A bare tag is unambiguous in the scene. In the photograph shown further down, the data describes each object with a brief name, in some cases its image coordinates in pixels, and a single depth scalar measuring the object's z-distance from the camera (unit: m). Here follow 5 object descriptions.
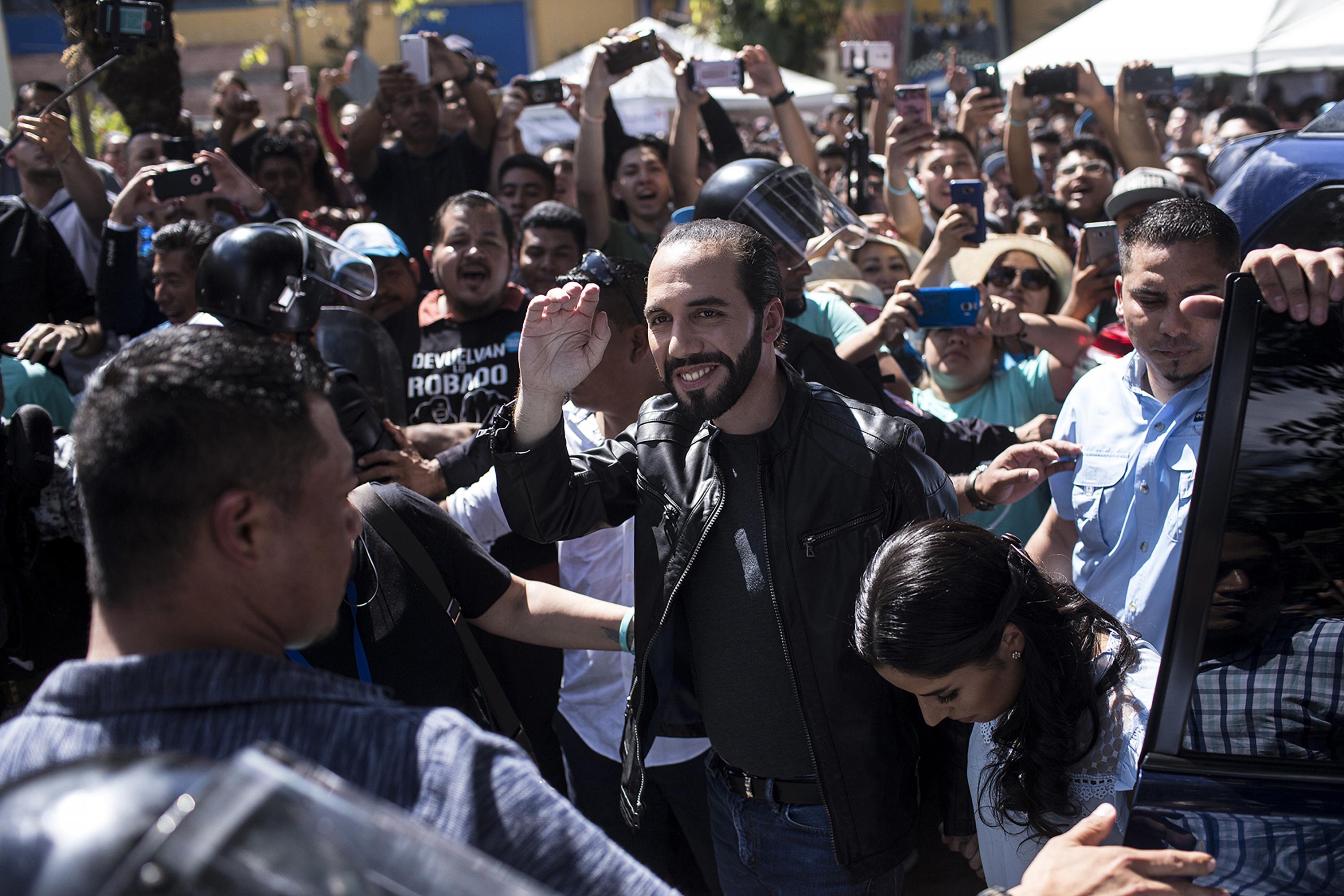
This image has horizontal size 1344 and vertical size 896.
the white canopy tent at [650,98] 14.76
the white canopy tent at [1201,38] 8.66
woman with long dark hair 1.96
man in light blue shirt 2.56
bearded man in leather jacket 2.32
